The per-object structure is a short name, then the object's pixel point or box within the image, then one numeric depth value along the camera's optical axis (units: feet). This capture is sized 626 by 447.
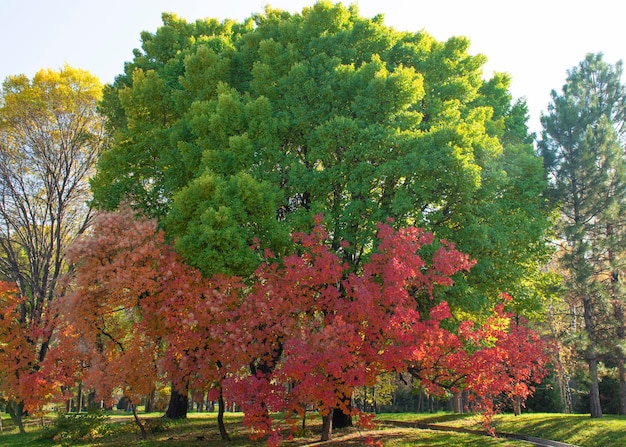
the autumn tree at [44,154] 76.95
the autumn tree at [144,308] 43.68
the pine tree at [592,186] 68.03
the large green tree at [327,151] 46.47
